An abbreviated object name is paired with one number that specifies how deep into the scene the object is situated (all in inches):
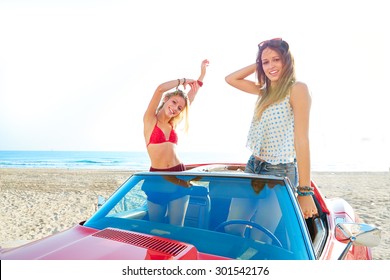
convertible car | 69.0
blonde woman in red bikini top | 115.0
